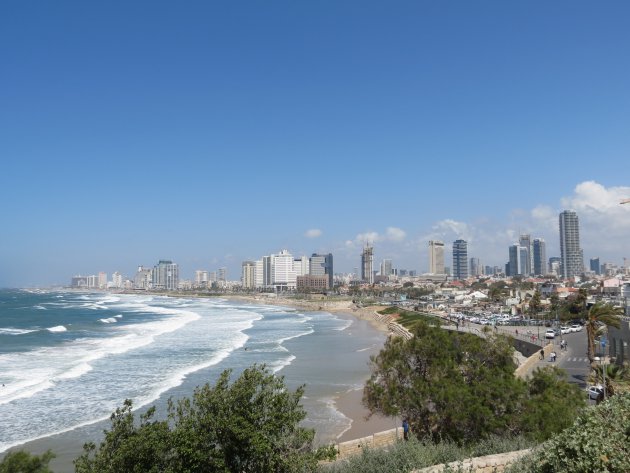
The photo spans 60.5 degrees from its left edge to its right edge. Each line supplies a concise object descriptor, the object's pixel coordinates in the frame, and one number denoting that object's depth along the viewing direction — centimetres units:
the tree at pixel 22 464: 979
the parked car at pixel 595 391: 2095
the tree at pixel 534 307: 7044
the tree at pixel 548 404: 1185
